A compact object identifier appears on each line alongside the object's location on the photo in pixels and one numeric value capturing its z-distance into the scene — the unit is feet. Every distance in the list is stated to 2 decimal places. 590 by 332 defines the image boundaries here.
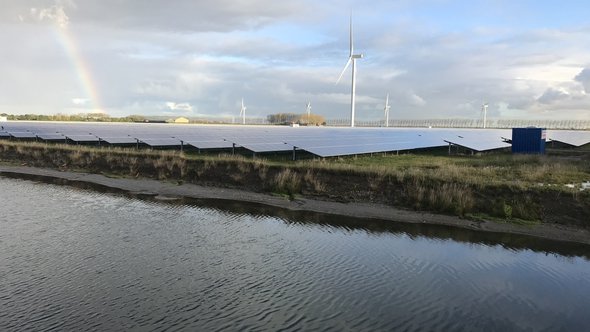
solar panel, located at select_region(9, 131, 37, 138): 161.06
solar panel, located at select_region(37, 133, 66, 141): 153.07
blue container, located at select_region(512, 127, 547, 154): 156.46
